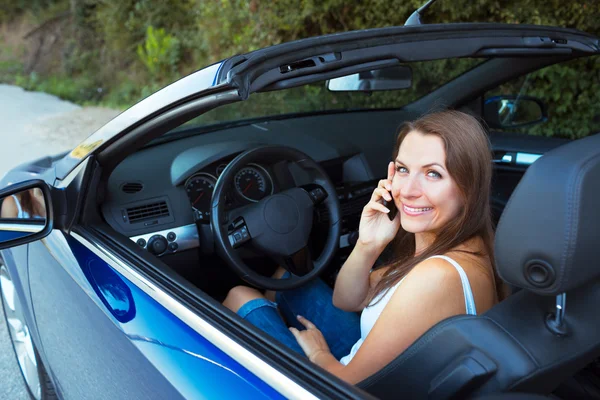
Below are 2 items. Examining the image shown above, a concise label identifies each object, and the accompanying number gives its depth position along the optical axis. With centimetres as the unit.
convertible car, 120
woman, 150
